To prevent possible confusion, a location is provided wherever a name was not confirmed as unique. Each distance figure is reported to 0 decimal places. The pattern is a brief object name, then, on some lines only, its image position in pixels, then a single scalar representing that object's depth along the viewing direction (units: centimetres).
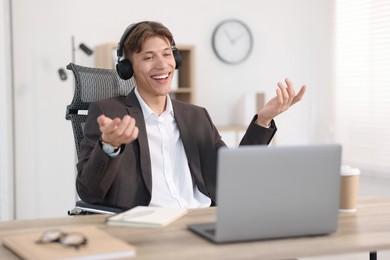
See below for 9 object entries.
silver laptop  136
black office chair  244
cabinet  427
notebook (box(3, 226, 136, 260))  127
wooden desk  132
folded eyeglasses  133
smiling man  209
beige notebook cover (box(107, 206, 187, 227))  158
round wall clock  485
